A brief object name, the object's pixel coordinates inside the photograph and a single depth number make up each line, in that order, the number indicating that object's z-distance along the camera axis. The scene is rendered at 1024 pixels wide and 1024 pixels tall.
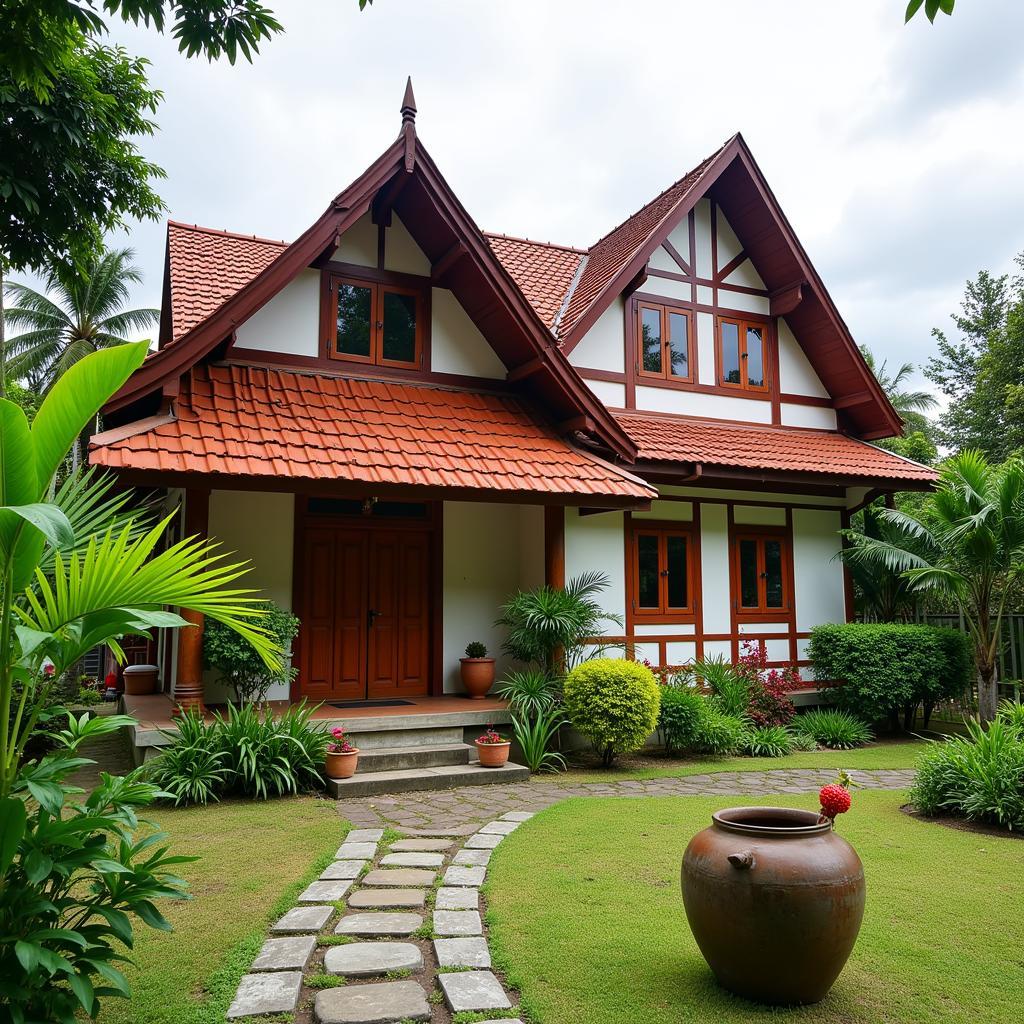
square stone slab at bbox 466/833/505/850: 5.92
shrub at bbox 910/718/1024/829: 6.58
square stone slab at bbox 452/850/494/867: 5.51
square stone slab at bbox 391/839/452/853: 5.82
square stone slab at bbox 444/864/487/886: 5.11
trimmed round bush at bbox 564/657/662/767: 8.90
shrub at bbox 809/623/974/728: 11.38
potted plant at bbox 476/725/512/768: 8.52
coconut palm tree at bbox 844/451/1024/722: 10.47
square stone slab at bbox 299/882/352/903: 4.73
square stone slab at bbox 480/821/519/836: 6.30
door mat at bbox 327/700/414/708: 9.74
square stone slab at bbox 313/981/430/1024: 3.35
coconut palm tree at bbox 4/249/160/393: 26.86
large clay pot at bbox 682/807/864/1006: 3.30
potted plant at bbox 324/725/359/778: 7.78
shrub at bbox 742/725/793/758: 10.09
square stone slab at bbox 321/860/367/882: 5.16
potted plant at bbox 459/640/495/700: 10.26
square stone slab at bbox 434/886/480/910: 4.67
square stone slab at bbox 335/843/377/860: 5.58
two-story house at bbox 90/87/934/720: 8.85
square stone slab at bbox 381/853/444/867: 5.46
